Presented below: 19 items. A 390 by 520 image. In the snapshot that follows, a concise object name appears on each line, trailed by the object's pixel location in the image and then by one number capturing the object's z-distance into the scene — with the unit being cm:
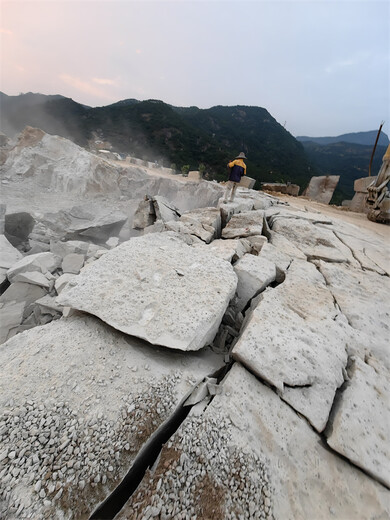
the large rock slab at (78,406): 99
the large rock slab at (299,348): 139
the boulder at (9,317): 231
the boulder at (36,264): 293
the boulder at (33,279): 276
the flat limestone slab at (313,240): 320
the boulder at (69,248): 375
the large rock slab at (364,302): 183
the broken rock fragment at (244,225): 334
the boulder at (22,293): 265
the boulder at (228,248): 258
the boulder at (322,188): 1017
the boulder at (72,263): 317
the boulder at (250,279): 225
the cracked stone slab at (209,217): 355
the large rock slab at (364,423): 119
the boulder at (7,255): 318
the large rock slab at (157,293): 157
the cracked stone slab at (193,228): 312
